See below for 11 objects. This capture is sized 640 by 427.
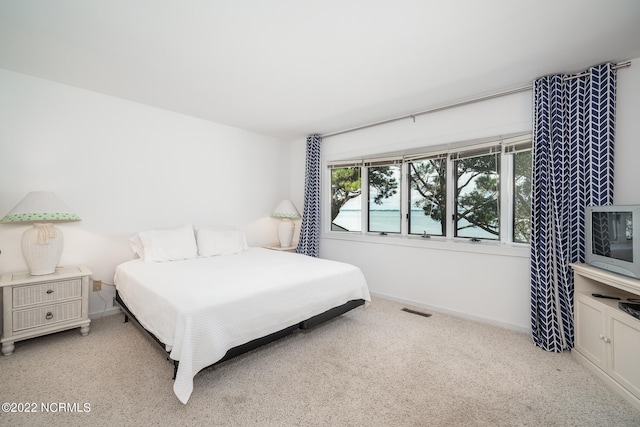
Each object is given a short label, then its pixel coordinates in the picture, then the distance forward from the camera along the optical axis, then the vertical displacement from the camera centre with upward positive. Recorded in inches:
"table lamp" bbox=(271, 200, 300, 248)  175.6 -0.5
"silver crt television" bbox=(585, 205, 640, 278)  71.7 -4.9
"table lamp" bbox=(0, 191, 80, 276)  94.0 -5.8
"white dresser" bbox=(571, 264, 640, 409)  67.9 -29.6
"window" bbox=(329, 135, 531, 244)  117.0 +12.4
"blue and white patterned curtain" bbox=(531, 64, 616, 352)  90.0 +13.9
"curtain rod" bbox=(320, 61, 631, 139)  93.8 +49.9
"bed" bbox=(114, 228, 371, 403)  69.6 -25.0
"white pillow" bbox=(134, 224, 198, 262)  119.9 -13.4
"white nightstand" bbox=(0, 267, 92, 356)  88.4 -30.5
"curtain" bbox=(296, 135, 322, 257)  175.0 +5.4
